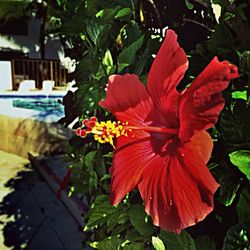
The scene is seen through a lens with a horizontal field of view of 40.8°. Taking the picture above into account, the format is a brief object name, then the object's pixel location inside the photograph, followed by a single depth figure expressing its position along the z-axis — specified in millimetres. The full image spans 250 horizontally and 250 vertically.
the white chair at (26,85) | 16250
